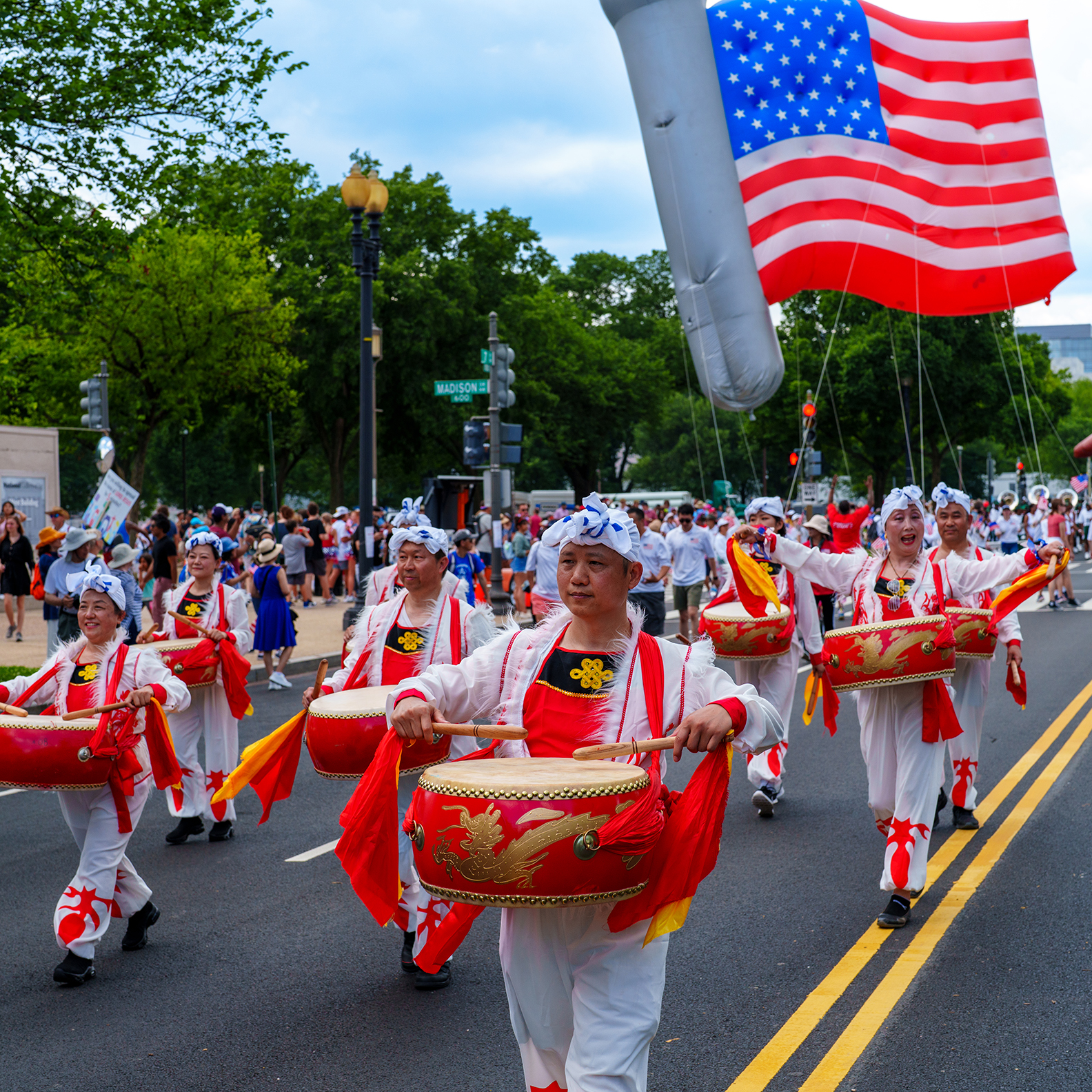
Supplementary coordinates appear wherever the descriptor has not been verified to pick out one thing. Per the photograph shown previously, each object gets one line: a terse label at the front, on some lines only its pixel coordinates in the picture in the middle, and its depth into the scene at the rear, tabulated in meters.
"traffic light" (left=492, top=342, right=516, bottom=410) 20.14
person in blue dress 14.41
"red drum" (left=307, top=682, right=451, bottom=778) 5.20
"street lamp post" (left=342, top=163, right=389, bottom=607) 17.72
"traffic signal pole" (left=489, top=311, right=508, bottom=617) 20.27
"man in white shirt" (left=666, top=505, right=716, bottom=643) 17.94
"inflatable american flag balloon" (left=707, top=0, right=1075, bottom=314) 10.86
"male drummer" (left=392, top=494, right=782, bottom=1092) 3.33
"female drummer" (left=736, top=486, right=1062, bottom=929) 6.04
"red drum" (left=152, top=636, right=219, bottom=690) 7.72
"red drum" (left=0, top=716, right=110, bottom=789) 5.25
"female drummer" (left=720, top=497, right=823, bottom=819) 8.57
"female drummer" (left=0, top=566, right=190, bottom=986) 5.51
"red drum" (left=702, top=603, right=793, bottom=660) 8.32
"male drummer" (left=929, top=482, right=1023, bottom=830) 7.28
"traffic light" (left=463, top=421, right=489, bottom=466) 20.48
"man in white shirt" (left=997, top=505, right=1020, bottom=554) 29.88
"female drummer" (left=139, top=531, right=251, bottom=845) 8.05
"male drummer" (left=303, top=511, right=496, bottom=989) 5.91
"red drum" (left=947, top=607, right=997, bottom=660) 6.77
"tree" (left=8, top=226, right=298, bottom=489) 31.27
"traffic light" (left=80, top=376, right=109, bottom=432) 20.14
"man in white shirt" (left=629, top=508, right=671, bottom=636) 16.22
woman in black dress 18.70
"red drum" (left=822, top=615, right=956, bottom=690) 5.99
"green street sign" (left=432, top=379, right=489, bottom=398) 19.64
